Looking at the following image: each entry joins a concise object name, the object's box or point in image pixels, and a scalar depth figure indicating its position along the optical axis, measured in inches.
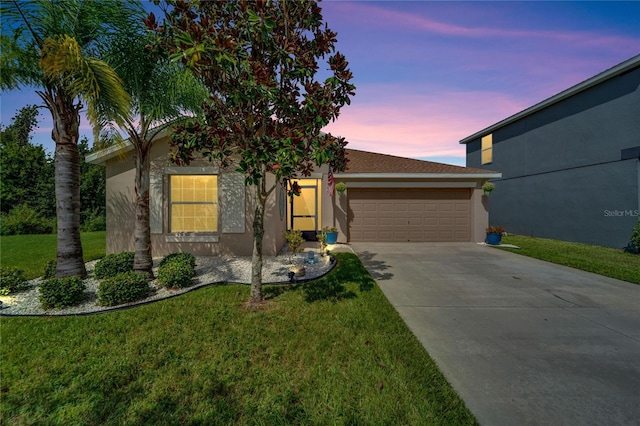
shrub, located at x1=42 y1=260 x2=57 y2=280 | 257.6
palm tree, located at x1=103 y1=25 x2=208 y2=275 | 234.4
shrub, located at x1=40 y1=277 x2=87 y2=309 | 194.9
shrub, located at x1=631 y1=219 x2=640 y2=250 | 426.4
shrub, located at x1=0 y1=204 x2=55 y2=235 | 721.6
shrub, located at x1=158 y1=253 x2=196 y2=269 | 260.8
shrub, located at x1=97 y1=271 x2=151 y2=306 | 200.2
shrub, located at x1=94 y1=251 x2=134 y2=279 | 259.0
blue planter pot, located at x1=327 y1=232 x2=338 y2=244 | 474.3
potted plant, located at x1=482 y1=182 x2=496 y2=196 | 494.2
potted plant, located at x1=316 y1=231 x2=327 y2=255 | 370.6
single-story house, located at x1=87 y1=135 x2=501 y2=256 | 355.6
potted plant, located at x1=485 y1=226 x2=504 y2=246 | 483.5
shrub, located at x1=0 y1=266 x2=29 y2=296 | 223.0
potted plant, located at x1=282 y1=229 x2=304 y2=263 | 350.3
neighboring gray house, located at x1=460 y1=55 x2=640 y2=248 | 468.4
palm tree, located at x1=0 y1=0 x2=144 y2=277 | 197.5
